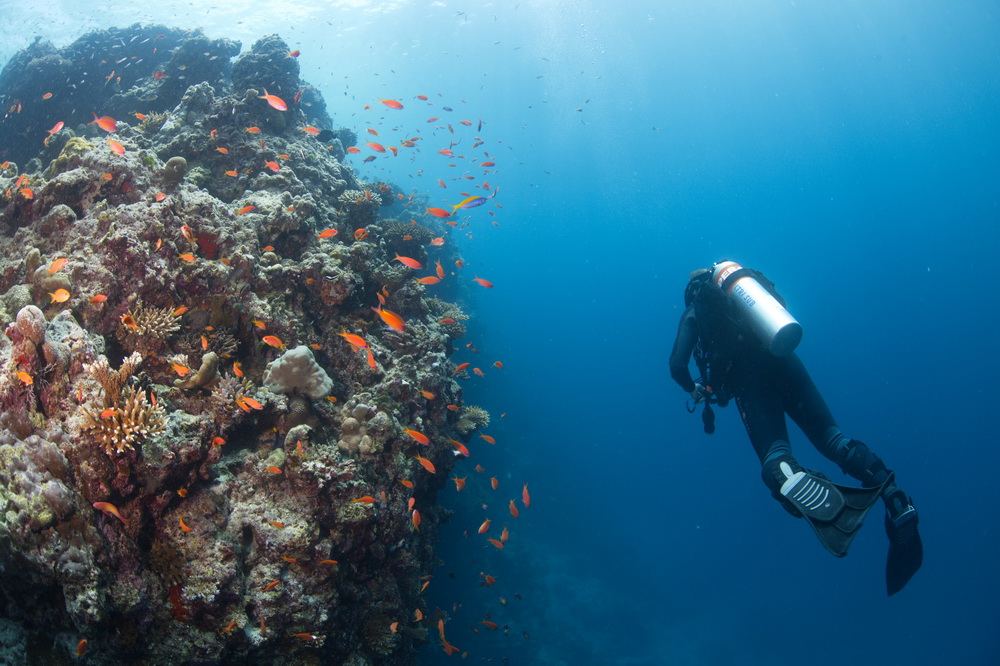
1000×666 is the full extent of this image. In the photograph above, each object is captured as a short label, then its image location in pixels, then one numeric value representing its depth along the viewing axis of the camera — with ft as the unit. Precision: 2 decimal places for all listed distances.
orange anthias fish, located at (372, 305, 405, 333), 15.20
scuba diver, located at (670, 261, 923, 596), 16.06
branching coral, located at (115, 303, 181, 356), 15.17
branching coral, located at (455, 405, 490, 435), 28.37
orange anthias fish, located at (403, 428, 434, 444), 17.50
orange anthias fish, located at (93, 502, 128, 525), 10.96
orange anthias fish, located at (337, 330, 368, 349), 17.06
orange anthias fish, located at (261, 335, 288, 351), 16.87
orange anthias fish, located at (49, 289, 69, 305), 13.89
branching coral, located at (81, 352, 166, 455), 11.46
